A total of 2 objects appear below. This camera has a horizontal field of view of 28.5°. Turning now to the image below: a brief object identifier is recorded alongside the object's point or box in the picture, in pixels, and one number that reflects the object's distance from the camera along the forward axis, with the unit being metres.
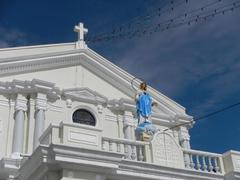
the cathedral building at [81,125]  10.63
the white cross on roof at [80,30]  18.33
